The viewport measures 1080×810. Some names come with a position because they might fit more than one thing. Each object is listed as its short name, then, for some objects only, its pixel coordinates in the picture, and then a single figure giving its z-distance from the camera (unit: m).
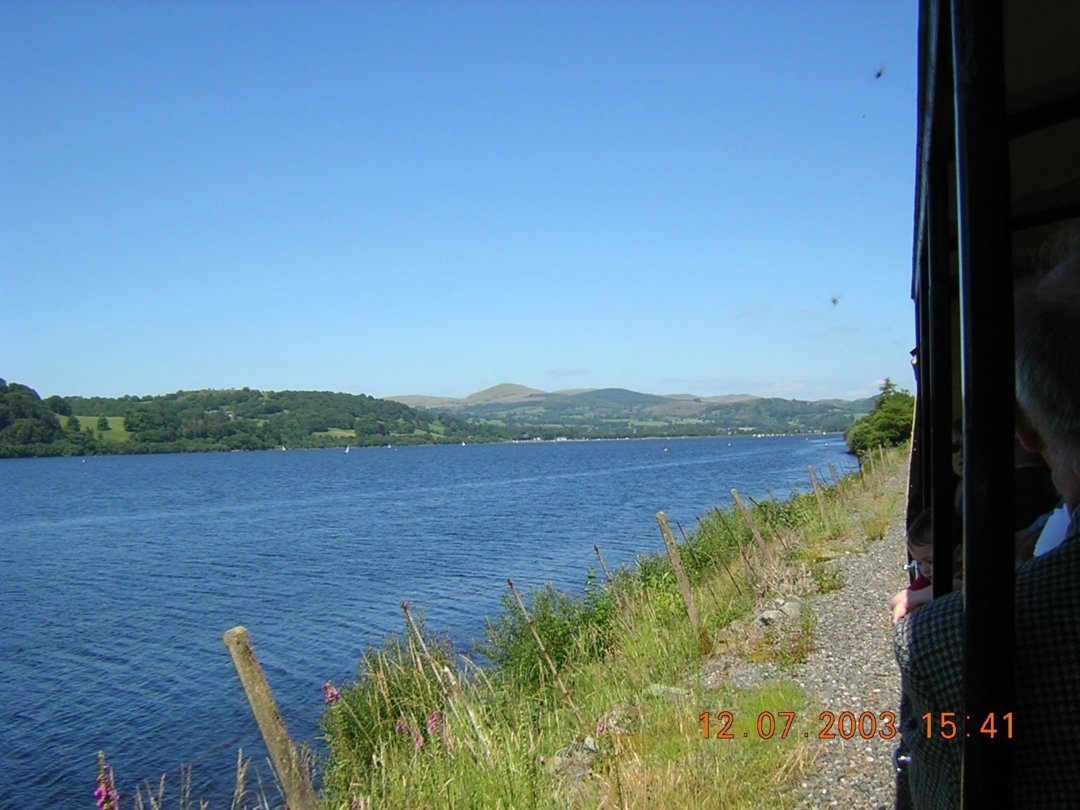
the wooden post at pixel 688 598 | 9.84
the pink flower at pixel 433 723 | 6.02
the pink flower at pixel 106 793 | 4.62
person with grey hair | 1.20
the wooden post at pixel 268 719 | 5.43
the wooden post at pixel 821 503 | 19.35
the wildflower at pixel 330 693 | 7.60
